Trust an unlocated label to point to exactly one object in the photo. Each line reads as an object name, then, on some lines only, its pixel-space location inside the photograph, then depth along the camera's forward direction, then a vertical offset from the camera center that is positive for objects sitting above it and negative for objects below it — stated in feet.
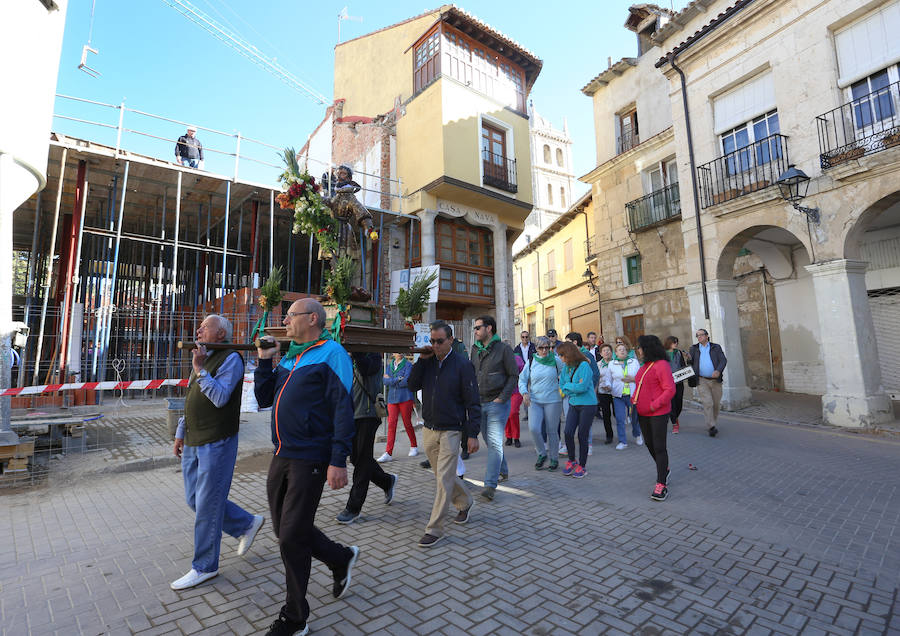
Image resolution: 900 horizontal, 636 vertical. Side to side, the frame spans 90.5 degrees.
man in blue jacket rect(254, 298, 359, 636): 8.41 -1.46
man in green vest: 10.46 -1.61
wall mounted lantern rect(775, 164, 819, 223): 30.99 +12.47
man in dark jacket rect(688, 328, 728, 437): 27.89 -0.90
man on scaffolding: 41.34 +20.75
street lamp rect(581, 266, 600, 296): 65.82 +12.55
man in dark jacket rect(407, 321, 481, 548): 13.19 -1.28
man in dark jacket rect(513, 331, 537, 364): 29.97 +1.34
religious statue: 20.57 +7.32
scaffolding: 36.11 +16.05
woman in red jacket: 16.39 -1.26
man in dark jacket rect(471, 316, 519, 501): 16.65 -0.76
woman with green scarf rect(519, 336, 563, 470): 19.98 -1.47
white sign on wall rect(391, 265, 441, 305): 49.14 +10.90
